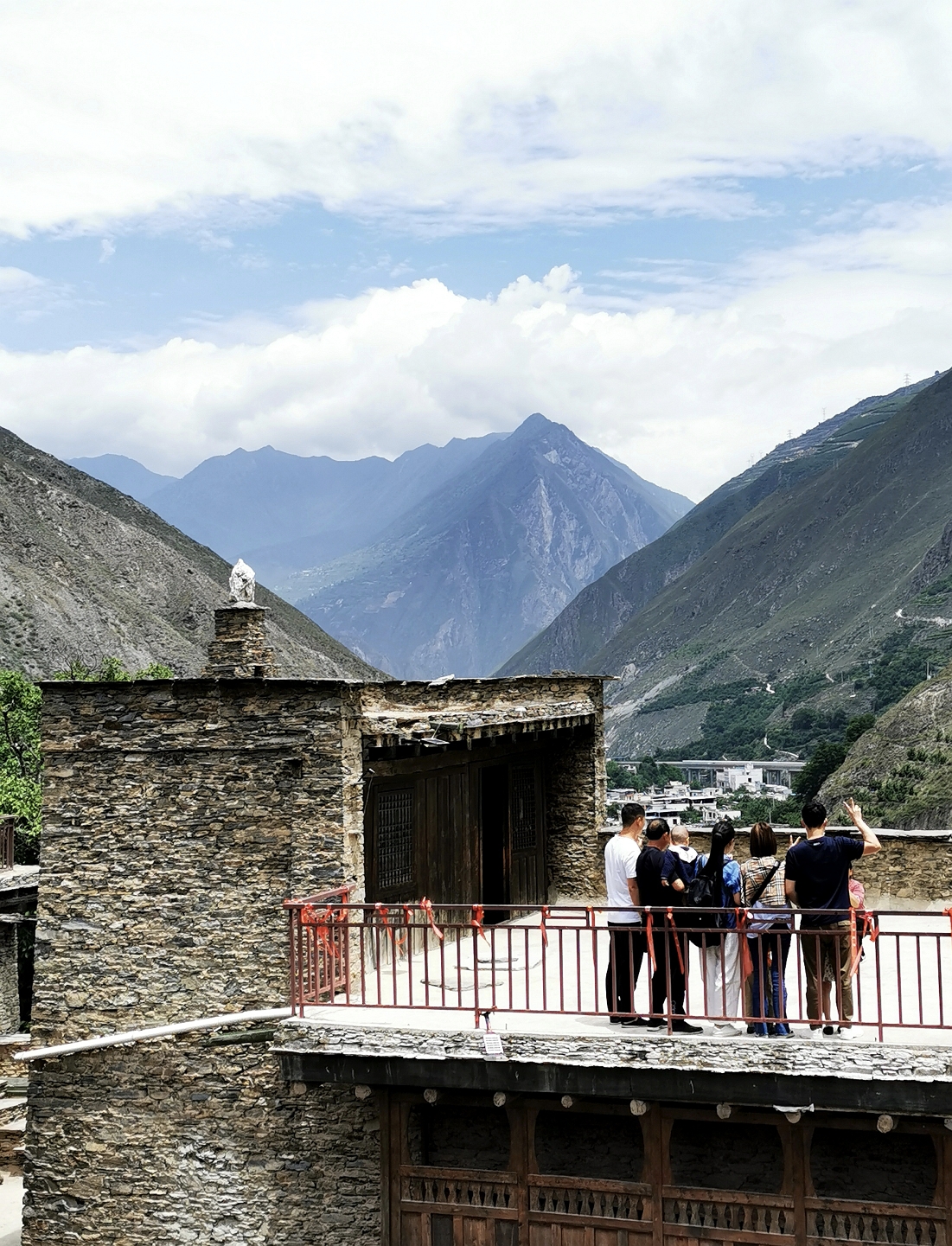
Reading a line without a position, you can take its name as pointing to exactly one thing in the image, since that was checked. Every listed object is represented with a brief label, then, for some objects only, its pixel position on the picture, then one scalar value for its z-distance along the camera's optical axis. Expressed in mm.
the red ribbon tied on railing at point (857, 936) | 10516
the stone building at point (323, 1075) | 11086
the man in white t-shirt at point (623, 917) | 11273
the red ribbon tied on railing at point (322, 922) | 12000
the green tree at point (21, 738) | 37688
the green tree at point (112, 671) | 45406
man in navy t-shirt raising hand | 10664
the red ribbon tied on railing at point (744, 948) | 10734
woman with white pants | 10883
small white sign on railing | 11047
